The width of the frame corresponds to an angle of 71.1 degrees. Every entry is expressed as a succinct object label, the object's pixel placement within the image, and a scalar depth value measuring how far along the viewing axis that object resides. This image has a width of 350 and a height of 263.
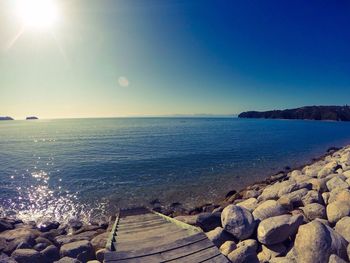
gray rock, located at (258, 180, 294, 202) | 9.73
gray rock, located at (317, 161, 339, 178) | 12.15
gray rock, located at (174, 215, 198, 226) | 8.66
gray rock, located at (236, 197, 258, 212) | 8.80
